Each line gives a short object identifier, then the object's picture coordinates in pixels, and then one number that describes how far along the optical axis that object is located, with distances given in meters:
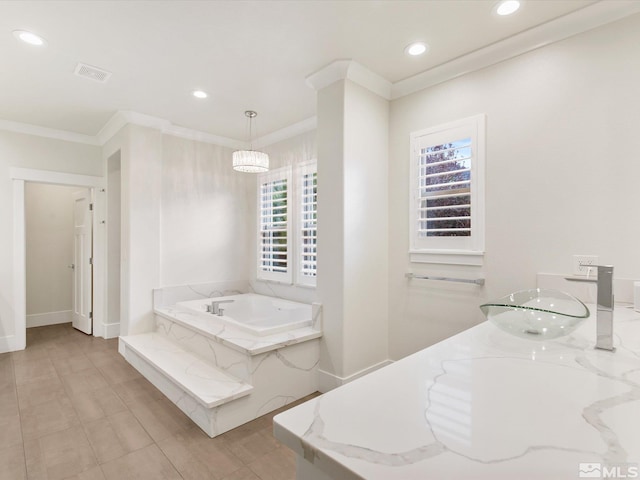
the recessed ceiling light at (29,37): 2.22
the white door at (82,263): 4.41
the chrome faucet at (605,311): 1.13
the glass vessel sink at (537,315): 1.26
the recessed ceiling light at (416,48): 2.35
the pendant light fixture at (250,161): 3.21
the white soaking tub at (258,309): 3.66
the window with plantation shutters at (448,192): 2.46
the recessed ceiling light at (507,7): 1.93
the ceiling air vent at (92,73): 2.64
